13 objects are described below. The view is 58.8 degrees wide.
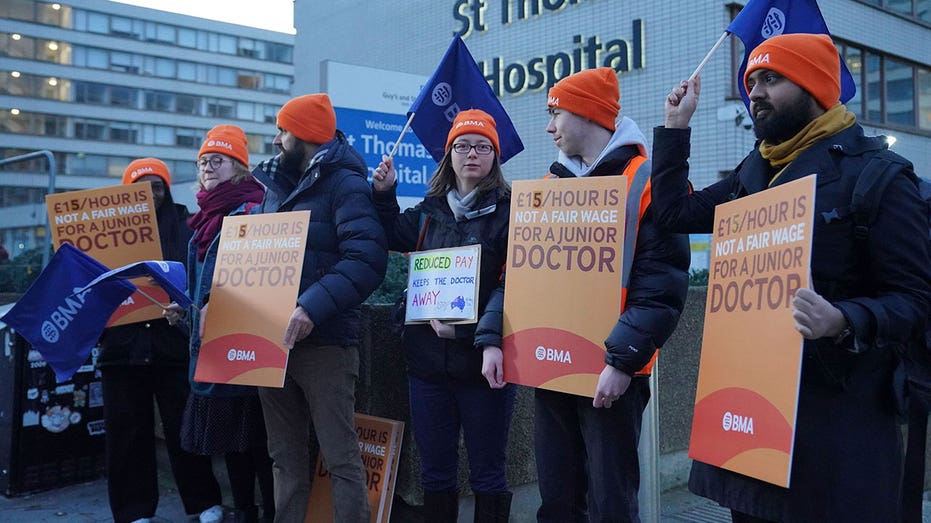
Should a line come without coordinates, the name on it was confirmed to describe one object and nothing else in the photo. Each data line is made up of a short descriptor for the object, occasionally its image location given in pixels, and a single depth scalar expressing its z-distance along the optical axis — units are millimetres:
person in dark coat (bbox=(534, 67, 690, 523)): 2715
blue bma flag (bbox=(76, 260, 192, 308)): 3650
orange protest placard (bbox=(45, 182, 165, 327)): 4422
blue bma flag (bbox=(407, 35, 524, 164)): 4387
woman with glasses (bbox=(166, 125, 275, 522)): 4023
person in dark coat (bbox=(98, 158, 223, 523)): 4348
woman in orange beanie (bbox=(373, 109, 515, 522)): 3385
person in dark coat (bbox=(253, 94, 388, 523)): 3443
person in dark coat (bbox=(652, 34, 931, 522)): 2072
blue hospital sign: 6430
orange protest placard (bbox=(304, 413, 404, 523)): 4039
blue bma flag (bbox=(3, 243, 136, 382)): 3945
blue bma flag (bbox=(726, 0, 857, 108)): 3285
